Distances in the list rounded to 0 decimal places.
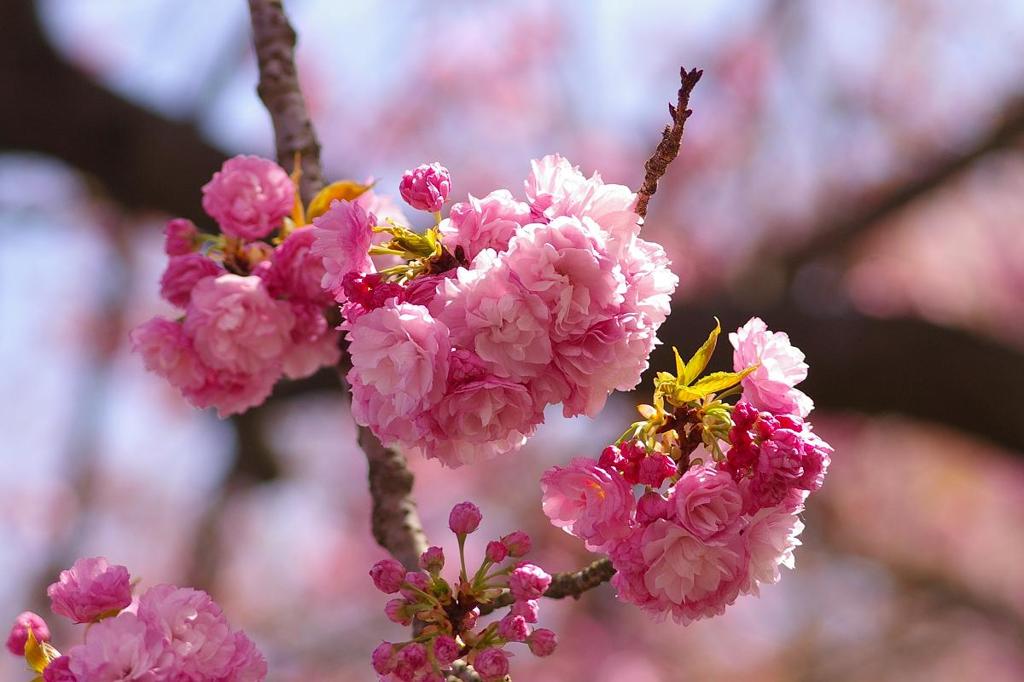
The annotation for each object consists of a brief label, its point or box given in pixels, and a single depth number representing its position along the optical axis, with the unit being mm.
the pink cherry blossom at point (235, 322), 1642
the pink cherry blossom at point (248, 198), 1662
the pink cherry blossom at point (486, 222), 1542
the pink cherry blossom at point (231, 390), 1665
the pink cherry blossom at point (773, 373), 1553
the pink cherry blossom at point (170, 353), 1656
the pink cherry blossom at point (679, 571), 1541
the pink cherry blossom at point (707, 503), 1533
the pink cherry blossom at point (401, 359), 1512
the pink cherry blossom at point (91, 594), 1556
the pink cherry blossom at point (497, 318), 1516
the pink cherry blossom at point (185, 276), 1664
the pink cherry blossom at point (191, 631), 1539
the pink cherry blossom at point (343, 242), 1552
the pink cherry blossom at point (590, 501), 1539
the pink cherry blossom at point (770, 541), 1548
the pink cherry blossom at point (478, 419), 1522
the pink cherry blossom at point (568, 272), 1518
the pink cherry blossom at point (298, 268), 1651
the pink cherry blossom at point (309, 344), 1665
